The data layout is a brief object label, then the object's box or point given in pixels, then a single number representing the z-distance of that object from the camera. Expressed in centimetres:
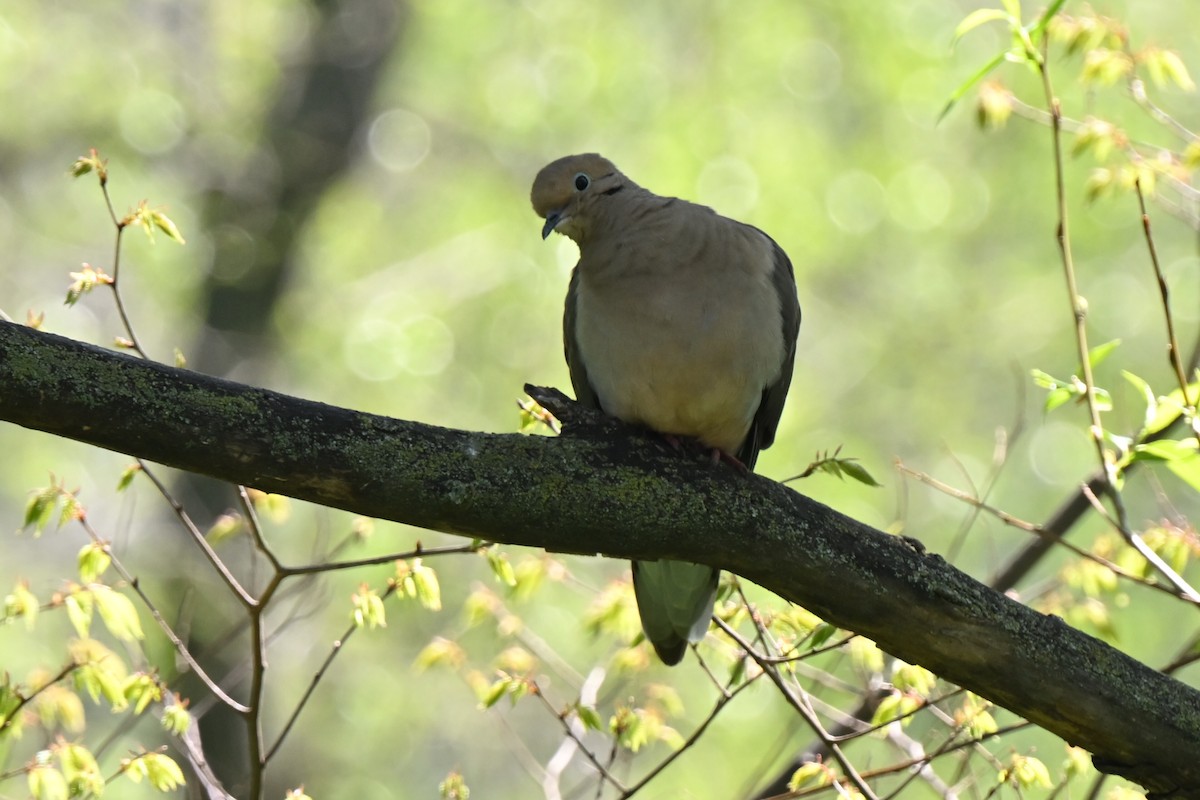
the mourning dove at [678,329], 700
